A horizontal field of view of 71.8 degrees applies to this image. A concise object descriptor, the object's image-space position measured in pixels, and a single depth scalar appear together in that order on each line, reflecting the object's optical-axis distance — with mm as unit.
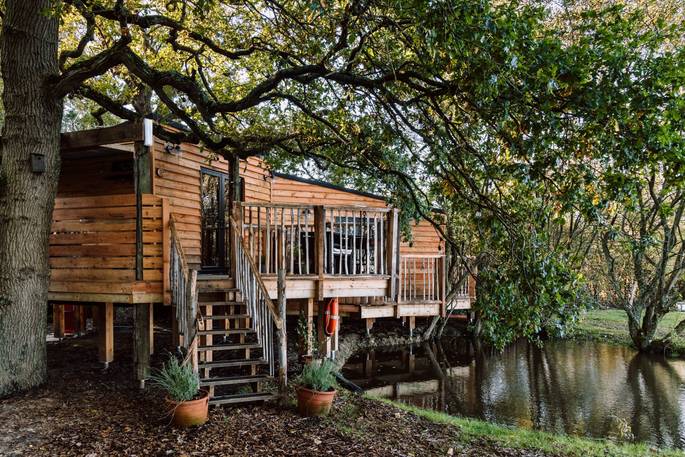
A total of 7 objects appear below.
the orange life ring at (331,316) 8188
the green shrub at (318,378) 5707
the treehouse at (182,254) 6371
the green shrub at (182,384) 5004
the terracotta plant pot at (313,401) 5634
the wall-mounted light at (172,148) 8016
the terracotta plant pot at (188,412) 4949
